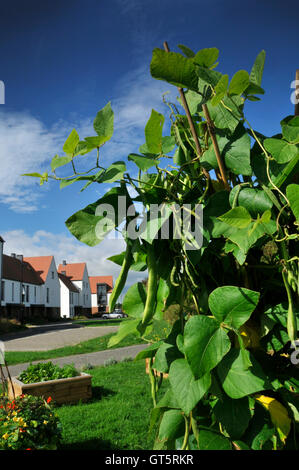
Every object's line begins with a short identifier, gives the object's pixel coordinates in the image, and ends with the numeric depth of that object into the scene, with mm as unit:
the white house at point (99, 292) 54594
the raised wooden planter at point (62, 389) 5160
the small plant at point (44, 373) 5531
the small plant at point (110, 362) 9216
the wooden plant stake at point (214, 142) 625
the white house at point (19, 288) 30484
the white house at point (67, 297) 43531
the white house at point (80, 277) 48688
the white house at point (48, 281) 39122
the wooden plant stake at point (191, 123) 628
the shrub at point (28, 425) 2592
